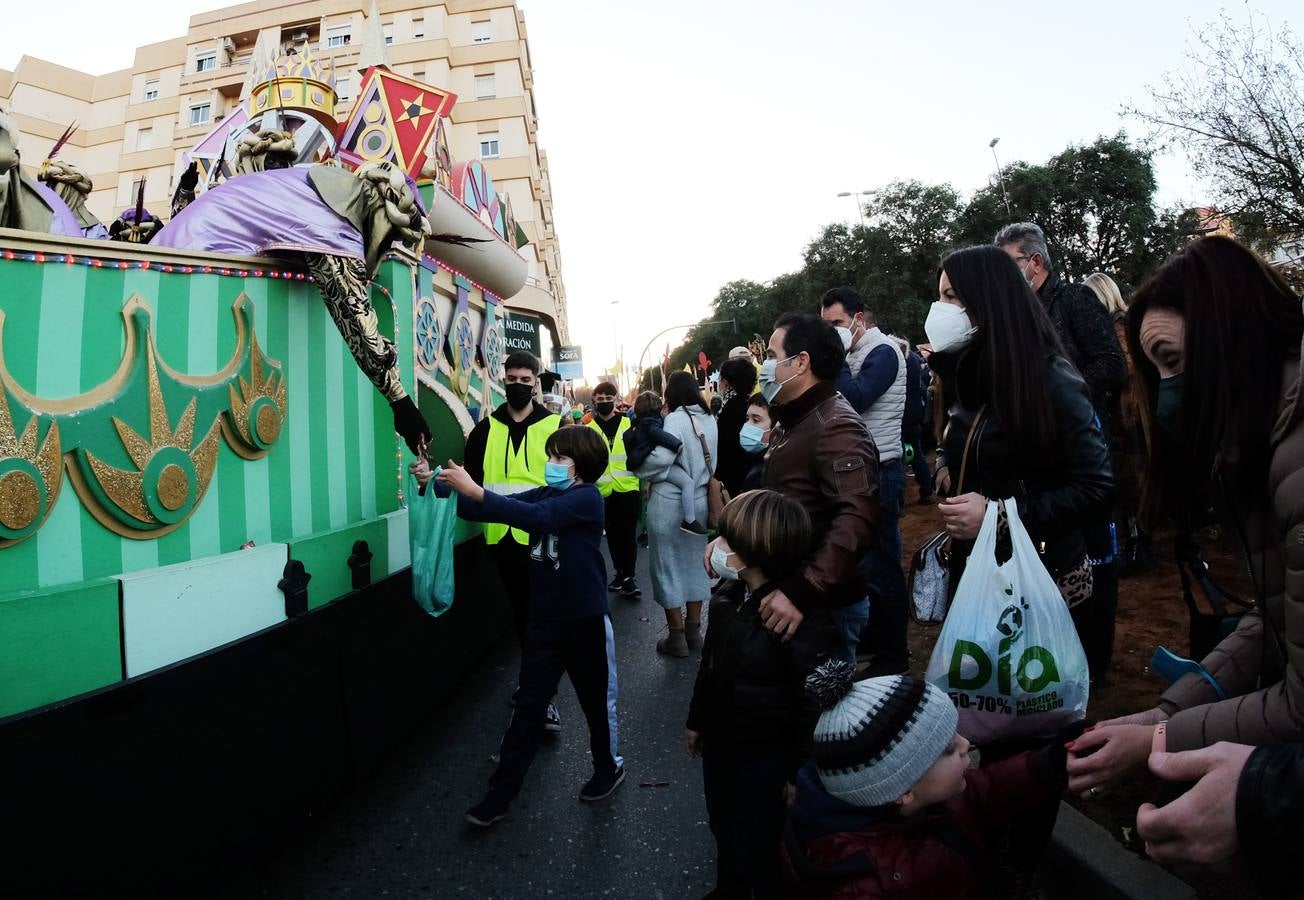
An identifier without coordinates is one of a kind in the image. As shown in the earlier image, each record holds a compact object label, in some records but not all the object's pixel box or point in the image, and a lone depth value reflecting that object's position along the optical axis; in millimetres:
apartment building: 30438
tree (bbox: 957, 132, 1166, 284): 23609
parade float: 2123
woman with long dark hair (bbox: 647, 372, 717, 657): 5309
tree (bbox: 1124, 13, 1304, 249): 10680
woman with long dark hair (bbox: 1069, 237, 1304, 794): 1181
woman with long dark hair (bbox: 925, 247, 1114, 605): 2113
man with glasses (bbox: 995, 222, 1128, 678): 3443
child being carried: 5449
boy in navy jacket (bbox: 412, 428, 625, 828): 3268
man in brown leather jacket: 2203
